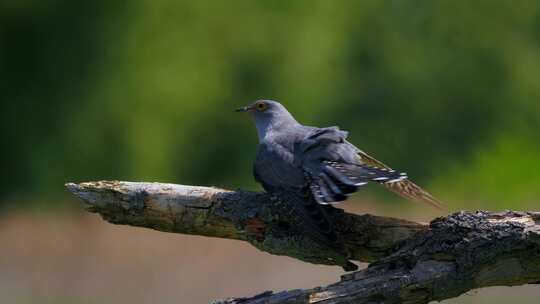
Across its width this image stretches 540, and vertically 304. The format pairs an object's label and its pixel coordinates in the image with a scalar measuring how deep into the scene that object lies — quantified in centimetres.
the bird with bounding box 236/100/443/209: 908
